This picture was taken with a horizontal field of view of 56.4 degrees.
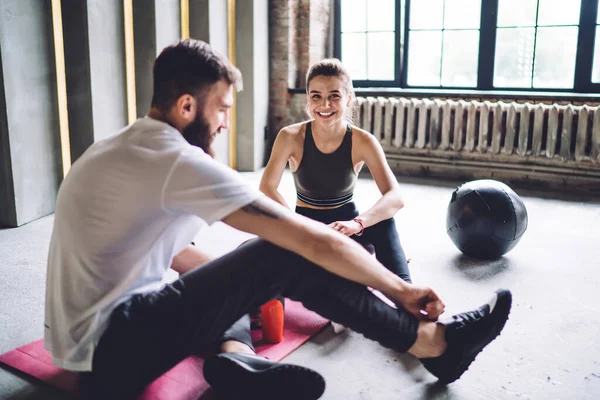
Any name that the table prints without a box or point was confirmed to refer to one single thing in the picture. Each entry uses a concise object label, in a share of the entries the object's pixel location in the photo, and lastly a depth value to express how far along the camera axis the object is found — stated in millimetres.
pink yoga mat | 1711
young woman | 2520
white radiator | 4914
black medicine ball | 2912
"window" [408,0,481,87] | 5500
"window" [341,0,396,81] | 5902
